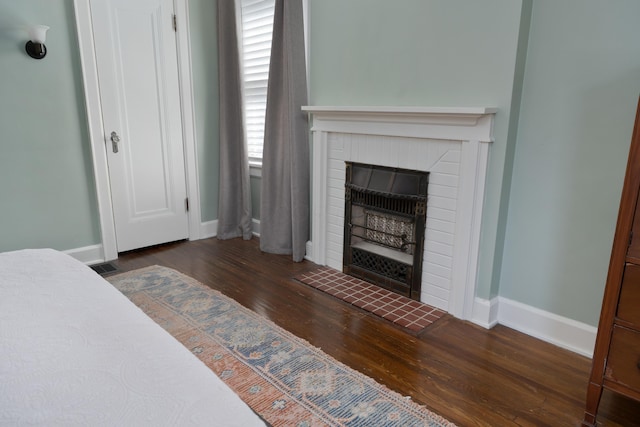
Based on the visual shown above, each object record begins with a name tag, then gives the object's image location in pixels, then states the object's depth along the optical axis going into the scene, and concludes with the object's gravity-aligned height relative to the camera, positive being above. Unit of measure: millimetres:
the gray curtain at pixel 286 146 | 3084 -272
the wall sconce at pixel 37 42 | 2730 +424
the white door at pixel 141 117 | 3205 -64
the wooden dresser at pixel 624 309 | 1441 -677
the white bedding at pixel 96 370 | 782 -544
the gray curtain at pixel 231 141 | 3633 -275
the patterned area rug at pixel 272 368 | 1647 -1149
